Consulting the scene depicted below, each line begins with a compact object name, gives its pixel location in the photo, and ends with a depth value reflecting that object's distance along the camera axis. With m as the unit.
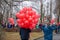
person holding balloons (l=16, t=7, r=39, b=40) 3.51
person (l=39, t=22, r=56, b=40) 6.60
